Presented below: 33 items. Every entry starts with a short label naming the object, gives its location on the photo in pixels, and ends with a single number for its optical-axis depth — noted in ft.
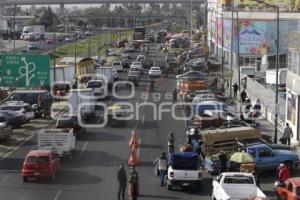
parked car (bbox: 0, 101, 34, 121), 160.76
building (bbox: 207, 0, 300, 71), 268.00
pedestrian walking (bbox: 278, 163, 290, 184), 94.89
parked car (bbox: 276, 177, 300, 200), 83.97
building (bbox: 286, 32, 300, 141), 134.82
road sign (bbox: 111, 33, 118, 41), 525.14
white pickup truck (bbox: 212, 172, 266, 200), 83.82
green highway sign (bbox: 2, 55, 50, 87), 161.79
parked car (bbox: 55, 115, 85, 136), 138.29
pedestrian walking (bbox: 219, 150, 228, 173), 103.31
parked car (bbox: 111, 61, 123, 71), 290.23
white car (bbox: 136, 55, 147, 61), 329.38
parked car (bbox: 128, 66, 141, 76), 264.85
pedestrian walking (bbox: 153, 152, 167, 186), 100.22
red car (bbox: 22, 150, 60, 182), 100.99
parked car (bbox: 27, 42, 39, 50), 411.66
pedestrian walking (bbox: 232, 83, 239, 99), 208.44
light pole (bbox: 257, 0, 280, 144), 131.23
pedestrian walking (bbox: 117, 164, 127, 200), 90.79
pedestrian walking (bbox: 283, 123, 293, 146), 127.44
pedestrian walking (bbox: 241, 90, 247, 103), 189.81
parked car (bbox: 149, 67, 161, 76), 276.41
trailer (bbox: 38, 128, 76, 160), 116.06
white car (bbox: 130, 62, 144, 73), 285.17
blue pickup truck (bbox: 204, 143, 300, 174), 107.04
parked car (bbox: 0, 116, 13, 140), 134.82
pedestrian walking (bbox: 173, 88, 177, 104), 199.93
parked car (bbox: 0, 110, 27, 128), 152.46
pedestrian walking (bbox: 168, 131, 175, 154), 116.22
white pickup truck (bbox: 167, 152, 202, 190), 96.22
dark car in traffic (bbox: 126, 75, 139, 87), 248.79
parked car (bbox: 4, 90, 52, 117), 171.94
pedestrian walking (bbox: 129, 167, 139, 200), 89.15
